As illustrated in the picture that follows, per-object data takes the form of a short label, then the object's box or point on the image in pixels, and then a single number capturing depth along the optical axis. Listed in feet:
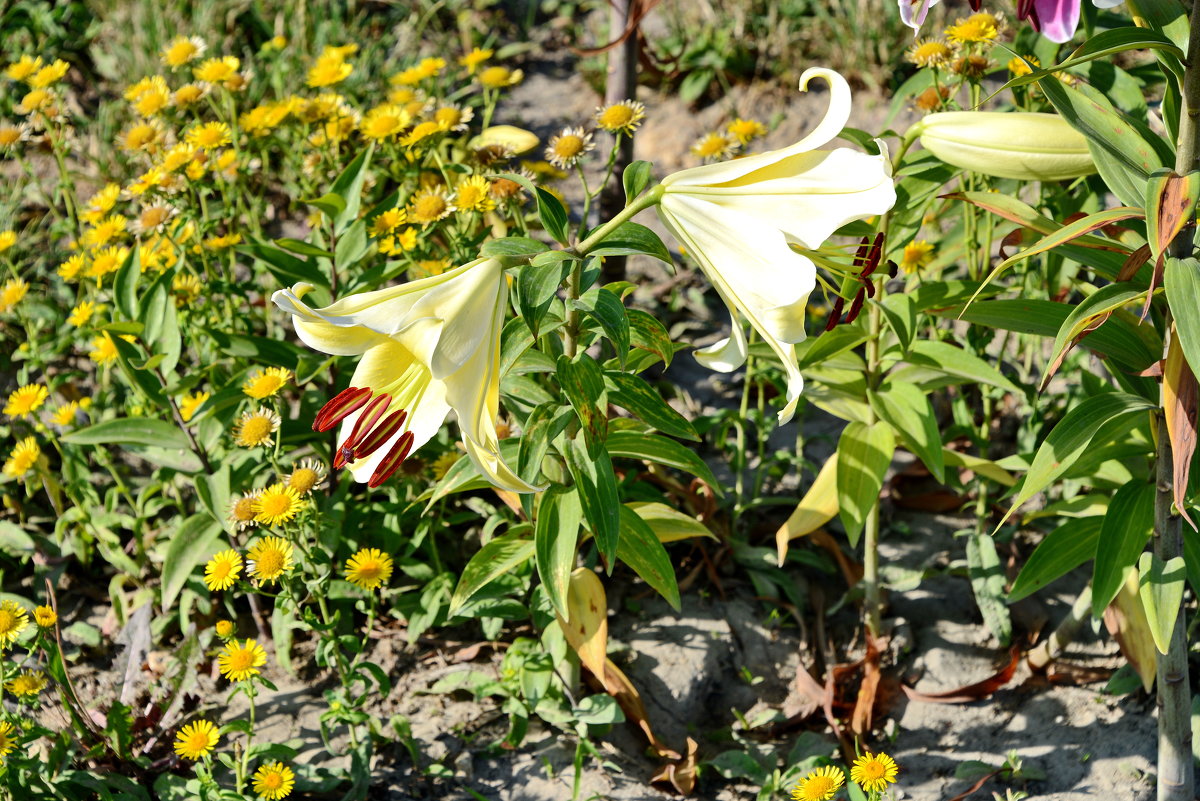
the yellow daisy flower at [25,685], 13.99
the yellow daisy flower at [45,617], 14.07
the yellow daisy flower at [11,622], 13.87
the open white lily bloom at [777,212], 9.89
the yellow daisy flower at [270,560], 13.92
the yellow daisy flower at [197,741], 13.53
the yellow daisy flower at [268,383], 15.07
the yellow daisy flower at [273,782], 13.42
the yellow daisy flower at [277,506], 13.98
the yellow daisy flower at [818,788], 12.86
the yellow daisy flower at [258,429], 14.83
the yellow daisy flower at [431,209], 16.38
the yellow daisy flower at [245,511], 14.33
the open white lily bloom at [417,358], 9.70
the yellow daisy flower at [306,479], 14.36
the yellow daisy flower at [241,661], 13.73
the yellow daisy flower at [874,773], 12.64
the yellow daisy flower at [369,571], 14.75
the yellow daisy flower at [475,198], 16.22
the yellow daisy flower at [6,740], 13.24
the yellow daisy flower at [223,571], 14.34
